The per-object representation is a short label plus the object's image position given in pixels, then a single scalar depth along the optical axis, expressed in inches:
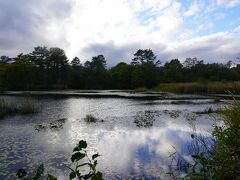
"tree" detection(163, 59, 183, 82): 1874.4
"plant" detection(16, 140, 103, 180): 50.5
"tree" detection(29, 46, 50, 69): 2034.2
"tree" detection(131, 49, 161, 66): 2334.3
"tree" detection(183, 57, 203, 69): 2387.5
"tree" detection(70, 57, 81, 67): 2393.1
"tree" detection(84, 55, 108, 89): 2087.0
